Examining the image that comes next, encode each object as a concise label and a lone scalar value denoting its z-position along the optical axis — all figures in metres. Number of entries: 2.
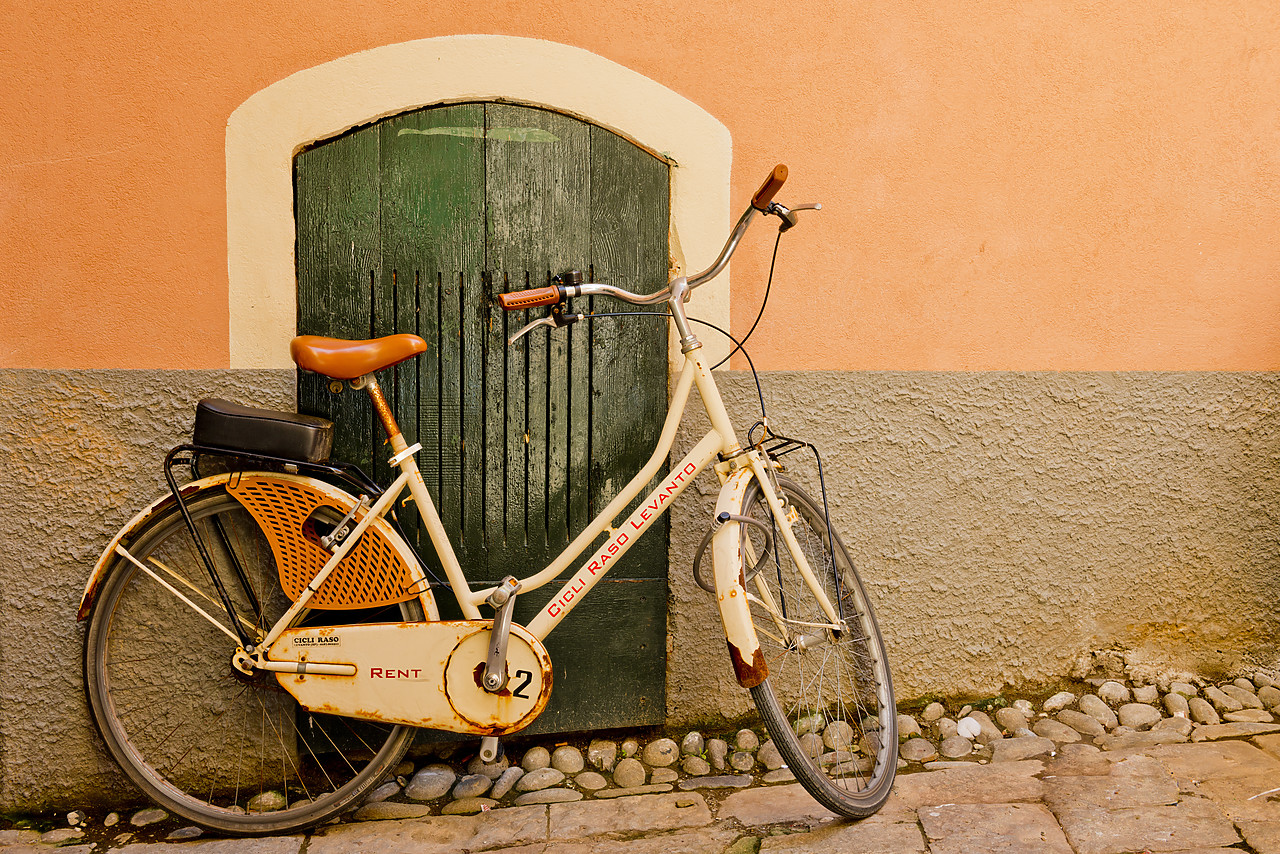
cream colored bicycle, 2.17
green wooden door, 2.46
